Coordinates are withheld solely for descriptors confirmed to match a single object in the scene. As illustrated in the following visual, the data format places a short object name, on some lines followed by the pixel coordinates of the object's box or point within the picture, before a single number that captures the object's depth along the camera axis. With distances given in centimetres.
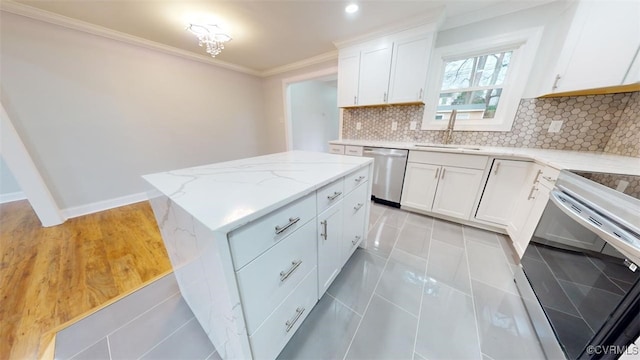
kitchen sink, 212
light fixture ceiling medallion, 199
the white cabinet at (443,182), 192
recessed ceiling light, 180
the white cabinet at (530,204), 137
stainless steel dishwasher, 231
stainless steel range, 64
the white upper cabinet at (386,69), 211
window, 190
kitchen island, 61
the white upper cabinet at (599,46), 125
